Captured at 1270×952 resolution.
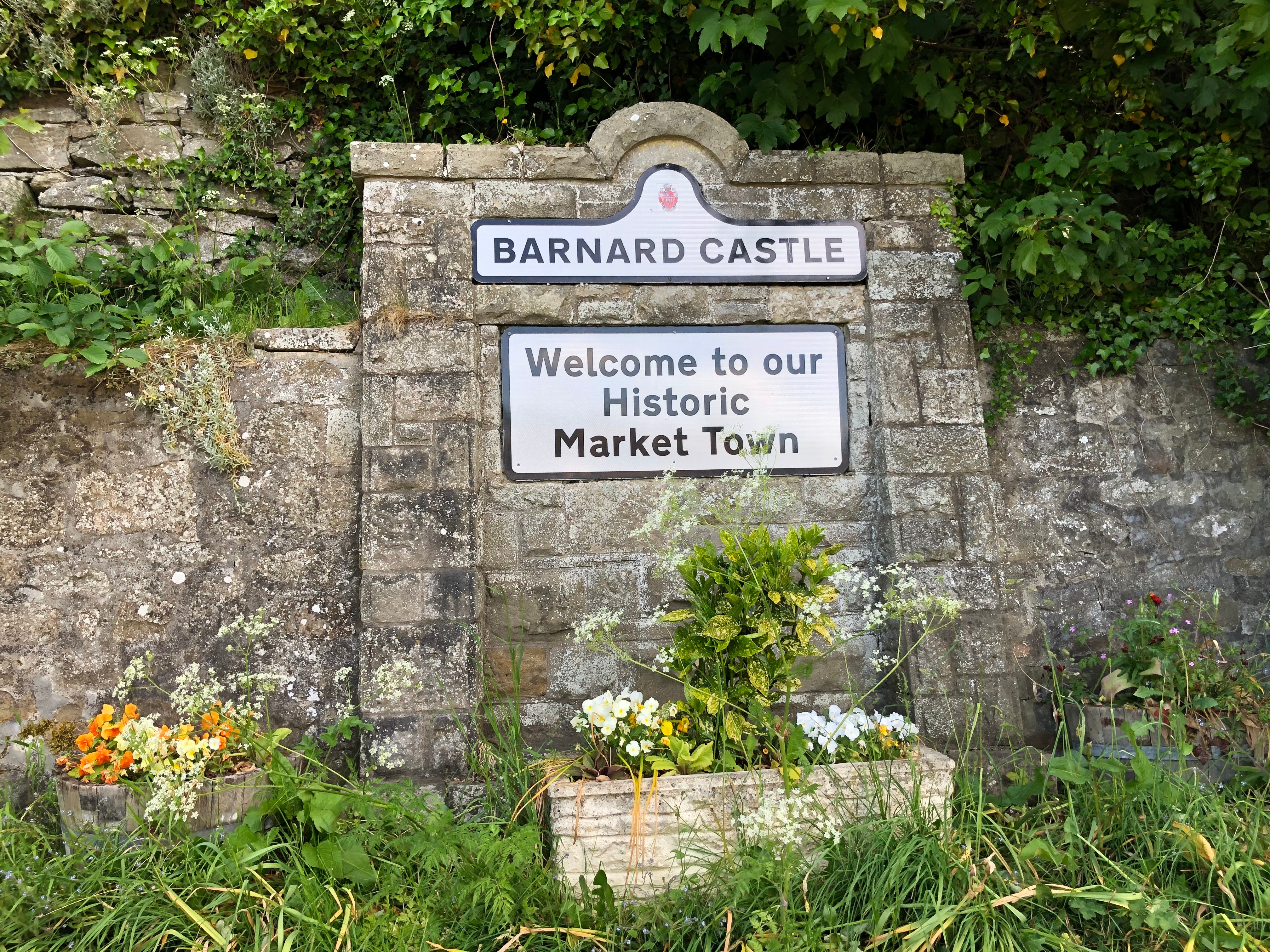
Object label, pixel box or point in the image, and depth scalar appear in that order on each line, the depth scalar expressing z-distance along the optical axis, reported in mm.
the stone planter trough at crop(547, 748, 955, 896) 2340
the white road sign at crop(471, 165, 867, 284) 3291
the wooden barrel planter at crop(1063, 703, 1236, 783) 2820
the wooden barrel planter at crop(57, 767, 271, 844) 2443
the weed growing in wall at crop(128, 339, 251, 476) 3199
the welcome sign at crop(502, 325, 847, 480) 3252
